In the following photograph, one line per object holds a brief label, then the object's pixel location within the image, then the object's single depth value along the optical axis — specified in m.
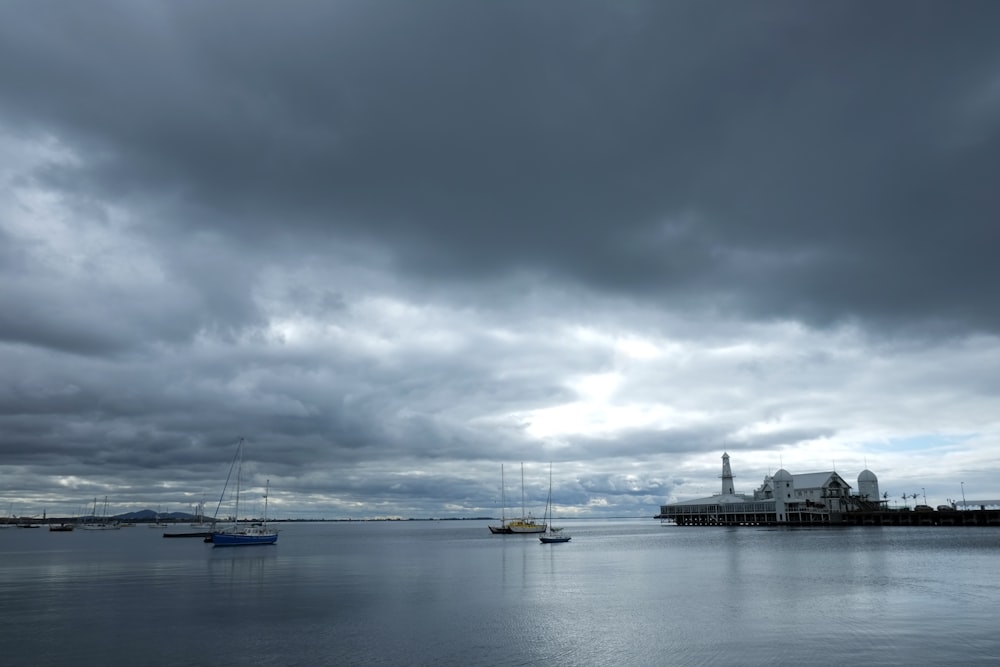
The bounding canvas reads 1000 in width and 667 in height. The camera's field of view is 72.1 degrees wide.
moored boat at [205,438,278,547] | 132.12
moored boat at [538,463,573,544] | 155.12
